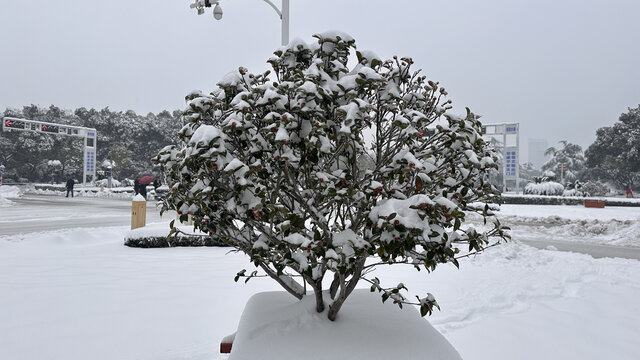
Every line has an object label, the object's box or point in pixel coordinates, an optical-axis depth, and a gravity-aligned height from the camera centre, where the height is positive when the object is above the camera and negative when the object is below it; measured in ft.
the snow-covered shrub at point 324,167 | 7.05 +0.21
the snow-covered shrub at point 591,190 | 109.93 -1.19
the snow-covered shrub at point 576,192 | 99.17 -1.74
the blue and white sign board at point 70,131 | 109.91 +11.38
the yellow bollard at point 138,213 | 33.42 -3.59
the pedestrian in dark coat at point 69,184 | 98.39 -4.01
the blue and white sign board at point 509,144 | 112.57 +11.27
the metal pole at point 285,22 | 24.63 +9.65
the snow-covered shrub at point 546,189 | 100.01 -1.12
